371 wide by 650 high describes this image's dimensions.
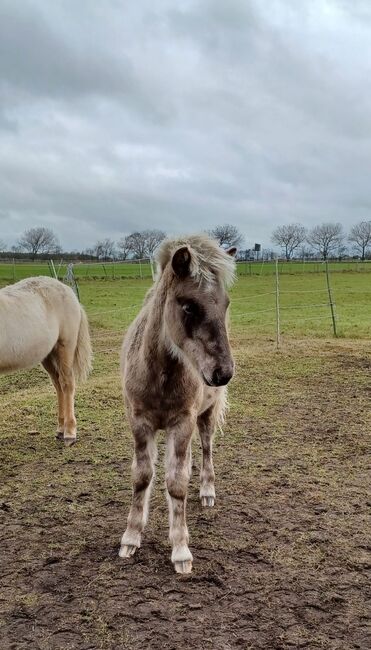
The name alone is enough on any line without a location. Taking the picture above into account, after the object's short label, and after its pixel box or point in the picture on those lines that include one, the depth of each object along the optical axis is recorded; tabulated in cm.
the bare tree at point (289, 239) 8017
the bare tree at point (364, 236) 7762
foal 274
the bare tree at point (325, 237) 8212
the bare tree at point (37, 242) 6335
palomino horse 519
